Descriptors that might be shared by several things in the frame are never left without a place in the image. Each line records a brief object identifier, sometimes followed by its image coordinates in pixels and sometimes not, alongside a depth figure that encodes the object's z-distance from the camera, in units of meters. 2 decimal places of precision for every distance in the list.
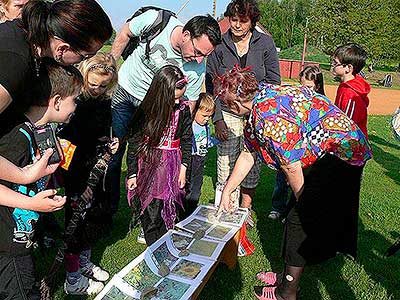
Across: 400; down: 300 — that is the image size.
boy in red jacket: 4.89
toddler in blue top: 4.39
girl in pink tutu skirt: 3.29
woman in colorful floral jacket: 2.78
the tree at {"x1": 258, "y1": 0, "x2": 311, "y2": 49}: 62.31
